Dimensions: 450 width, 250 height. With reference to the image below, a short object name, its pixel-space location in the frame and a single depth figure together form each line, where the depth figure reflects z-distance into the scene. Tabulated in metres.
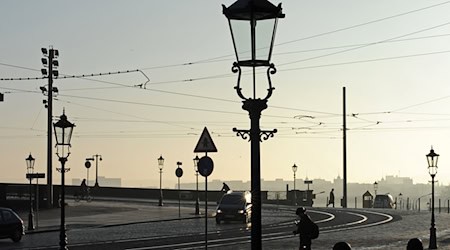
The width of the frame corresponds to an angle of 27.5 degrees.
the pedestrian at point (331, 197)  87.57
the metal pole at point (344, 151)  82.31
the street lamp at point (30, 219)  40.85
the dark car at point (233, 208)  49.75
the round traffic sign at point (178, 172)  57.18
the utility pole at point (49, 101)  55.72
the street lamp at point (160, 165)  69.67
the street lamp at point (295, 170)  83.59
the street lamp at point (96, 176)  89.23
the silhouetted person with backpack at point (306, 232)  20.67
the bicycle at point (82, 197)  76.85
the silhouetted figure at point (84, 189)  77.64
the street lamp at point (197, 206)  55.84
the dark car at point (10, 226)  35.53
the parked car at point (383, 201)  91.65
